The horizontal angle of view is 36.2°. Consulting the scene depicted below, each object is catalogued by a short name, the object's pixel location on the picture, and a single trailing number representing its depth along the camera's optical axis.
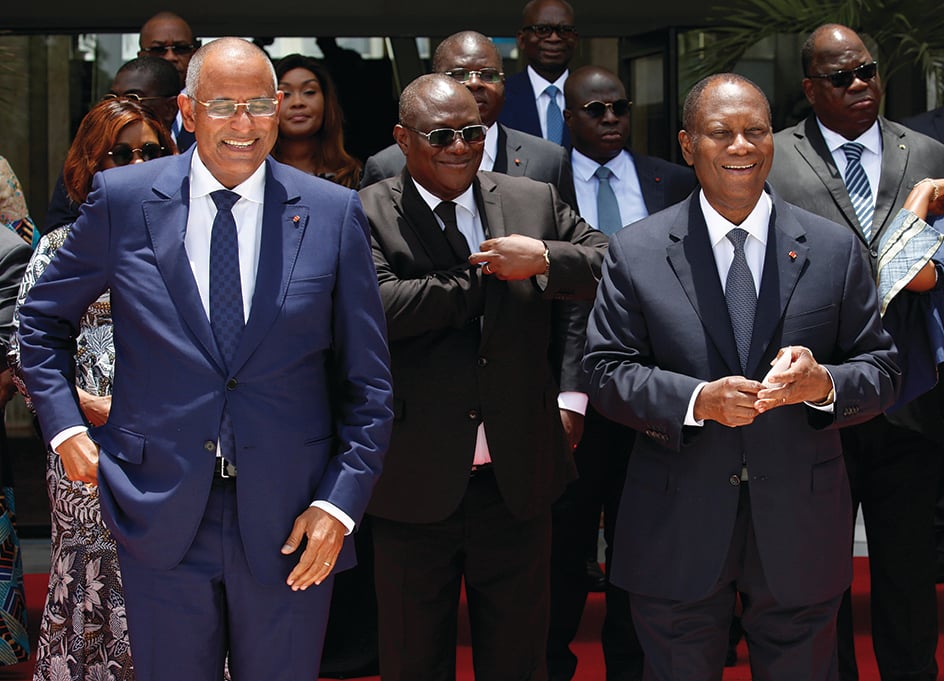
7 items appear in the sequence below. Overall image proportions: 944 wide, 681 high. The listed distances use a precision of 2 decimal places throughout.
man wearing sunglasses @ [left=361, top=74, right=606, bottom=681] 4.21
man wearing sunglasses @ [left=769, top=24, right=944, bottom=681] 4.97
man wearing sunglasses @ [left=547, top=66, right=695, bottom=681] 5.38
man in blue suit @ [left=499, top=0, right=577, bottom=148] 6.16
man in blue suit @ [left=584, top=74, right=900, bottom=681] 3.76
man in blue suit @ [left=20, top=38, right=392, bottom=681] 3.29
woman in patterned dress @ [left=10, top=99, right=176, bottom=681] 4.55
